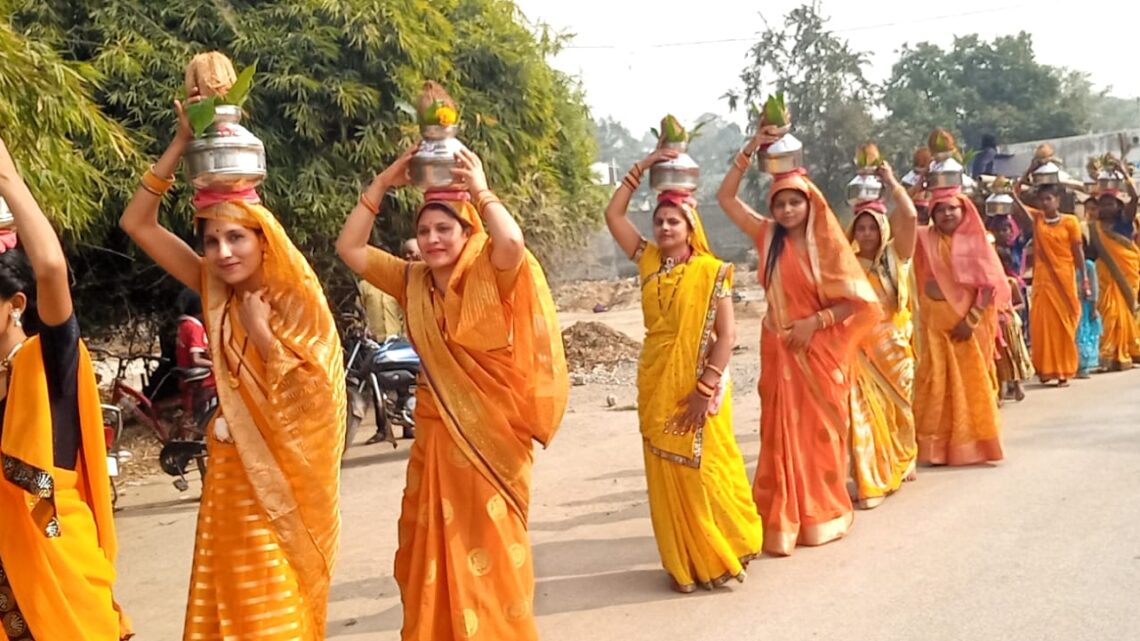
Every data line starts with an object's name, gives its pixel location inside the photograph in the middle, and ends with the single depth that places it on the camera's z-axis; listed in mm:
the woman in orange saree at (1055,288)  12398
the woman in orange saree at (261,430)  3686
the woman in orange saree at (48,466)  3047
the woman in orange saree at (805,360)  6312
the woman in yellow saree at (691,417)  5609
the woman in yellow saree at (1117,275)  13462
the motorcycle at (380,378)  10562
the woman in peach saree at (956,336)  8383
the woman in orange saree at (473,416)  4277
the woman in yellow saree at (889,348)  7609
